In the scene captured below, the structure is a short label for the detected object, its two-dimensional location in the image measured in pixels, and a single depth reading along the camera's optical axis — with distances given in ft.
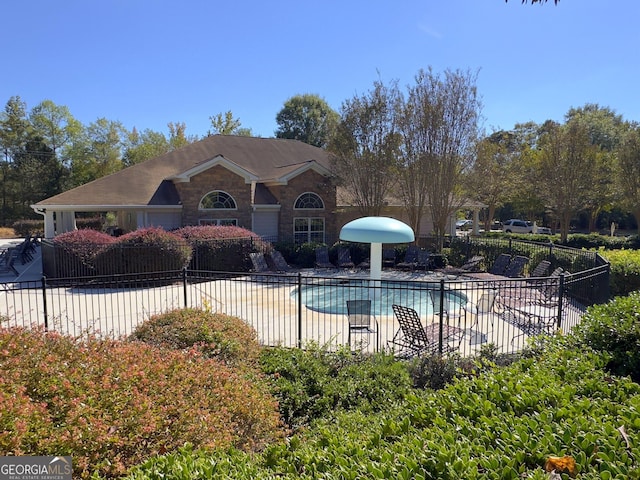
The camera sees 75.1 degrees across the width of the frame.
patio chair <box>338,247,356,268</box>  61.16
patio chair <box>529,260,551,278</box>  44.75
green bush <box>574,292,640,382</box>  15.16
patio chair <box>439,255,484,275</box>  56.34
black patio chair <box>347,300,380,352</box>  28.17
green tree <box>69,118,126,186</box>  155.67
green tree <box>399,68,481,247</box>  65.92
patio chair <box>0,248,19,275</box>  54.50
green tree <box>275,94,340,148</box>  167.43
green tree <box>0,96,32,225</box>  147.74
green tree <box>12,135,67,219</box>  145.18
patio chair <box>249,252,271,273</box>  54.29
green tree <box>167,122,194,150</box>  160.76
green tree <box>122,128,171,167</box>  154.78
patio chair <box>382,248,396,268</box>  63.46
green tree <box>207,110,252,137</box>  153.28
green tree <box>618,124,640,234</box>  84.69
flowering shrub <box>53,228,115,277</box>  46.65
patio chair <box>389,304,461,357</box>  25.07
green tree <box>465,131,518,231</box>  69.26
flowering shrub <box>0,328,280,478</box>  9.65
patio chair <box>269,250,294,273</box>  57.57
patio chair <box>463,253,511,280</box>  52.03
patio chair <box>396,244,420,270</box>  60.39
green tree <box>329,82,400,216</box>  69.72
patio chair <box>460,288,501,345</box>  29.22
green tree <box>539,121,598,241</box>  83.46
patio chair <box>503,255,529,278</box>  47.98
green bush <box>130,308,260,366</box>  19.54
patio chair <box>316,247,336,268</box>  61.18
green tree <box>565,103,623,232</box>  88.78
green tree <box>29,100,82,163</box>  160.56
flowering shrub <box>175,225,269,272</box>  52.90
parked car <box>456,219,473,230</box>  159.75
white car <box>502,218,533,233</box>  145.89
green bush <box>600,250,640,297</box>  38.73
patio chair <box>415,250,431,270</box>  59.82
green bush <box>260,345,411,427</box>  16.60
